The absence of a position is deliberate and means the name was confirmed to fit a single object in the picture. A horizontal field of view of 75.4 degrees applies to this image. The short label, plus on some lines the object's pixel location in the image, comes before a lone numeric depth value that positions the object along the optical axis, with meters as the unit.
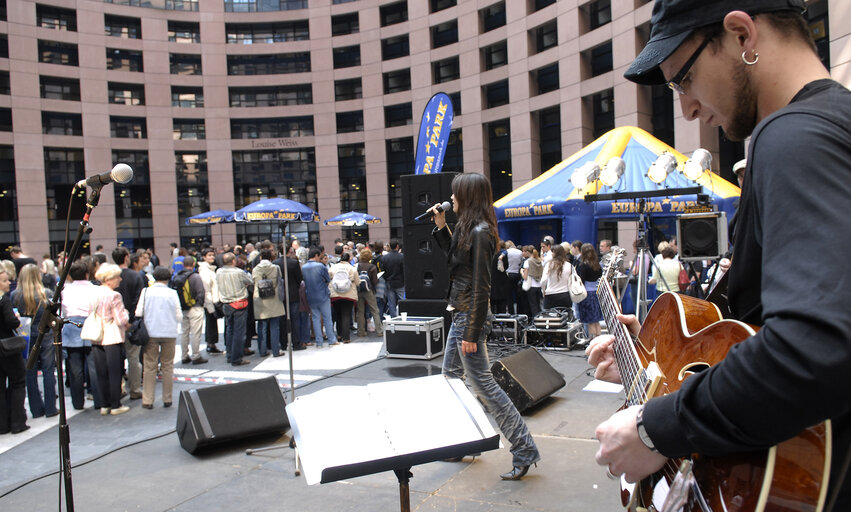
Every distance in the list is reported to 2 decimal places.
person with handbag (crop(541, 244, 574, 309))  11.21
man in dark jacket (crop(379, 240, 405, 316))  13.72
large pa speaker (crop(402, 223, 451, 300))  9.96
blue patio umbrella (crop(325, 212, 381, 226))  25.08
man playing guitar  0.89
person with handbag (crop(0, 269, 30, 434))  6.70
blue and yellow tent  14.35
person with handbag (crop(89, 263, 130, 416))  7.18
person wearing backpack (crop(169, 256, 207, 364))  10.37
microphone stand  3.43
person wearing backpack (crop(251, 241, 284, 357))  10.52
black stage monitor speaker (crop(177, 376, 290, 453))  5.51
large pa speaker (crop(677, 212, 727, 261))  6.68
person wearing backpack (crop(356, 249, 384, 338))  13.31
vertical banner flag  12.43
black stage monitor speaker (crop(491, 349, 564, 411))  6.11
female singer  4.45
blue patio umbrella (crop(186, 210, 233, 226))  24.41
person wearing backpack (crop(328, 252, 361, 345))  12.15
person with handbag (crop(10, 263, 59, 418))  7.46
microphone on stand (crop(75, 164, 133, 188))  3.61
